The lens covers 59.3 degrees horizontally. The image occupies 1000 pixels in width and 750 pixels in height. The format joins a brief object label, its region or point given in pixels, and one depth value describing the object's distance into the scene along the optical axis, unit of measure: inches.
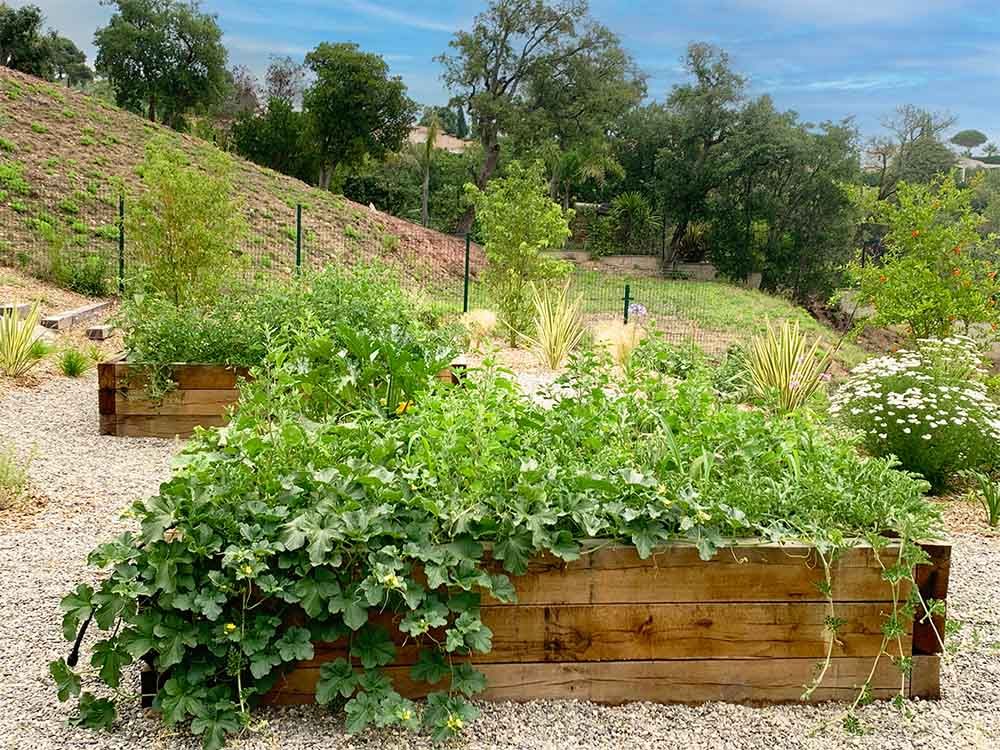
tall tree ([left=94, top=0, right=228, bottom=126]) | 1039.0
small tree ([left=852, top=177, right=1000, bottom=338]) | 365.4
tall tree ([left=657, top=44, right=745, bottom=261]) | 1094.4
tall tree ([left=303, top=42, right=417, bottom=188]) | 977.5
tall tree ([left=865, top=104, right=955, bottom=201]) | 1085.1
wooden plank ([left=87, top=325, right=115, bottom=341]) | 328.8
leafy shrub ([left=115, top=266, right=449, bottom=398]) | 197.9
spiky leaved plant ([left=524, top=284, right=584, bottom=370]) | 319.6
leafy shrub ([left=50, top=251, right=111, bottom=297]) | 445.4
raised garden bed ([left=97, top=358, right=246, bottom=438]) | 199.2
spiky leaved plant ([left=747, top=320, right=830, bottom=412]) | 269.6
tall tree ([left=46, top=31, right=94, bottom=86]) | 1706.4
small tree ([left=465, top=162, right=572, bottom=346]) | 407.5
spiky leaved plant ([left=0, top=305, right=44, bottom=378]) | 249.6
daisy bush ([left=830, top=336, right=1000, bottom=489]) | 189.0
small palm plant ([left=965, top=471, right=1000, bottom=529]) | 164.7
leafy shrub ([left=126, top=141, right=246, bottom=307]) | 300.0
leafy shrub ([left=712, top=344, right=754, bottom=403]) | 265.6
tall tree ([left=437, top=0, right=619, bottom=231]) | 1089.4
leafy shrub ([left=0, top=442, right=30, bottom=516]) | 145.7
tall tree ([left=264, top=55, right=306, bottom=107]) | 1517.0
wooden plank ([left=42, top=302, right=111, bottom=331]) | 342.6
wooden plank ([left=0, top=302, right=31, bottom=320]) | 335.8
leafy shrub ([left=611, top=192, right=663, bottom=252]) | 1169.4
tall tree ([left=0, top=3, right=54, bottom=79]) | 986.7
